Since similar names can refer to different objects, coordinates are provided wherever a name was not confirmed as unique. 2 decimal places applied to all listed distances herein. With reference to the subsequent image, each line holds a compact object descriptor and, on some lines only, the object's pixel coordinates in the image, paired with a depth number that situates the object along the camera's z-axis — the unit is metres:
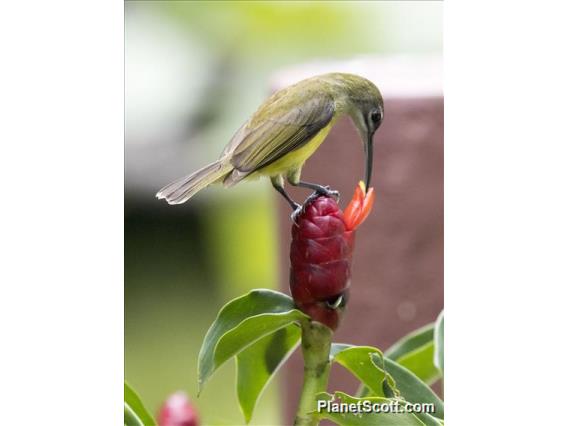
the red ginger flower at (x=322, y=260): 4.21
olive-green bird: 4.53
